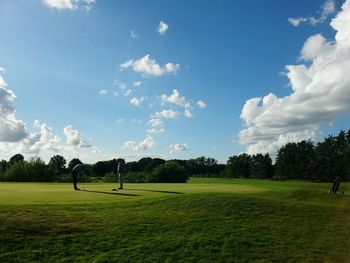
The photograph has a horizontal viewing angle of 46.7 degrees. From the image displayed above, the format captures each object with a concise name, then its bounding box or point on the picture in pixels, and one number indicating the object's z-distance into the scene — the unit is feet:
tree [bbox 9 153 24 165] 471.62
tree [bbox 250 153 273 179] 560.20
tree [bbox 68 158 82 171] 425.20
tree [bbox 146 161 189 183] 269.23
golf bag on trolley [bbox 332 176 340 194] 108.53
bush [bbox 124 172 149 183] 258.78
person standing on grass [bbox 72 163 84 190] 87.19
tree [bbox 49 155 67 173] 437.87
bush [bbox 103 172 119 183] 248.48
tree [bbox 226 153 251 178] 610.24
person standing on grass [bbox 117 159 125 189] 90.99
